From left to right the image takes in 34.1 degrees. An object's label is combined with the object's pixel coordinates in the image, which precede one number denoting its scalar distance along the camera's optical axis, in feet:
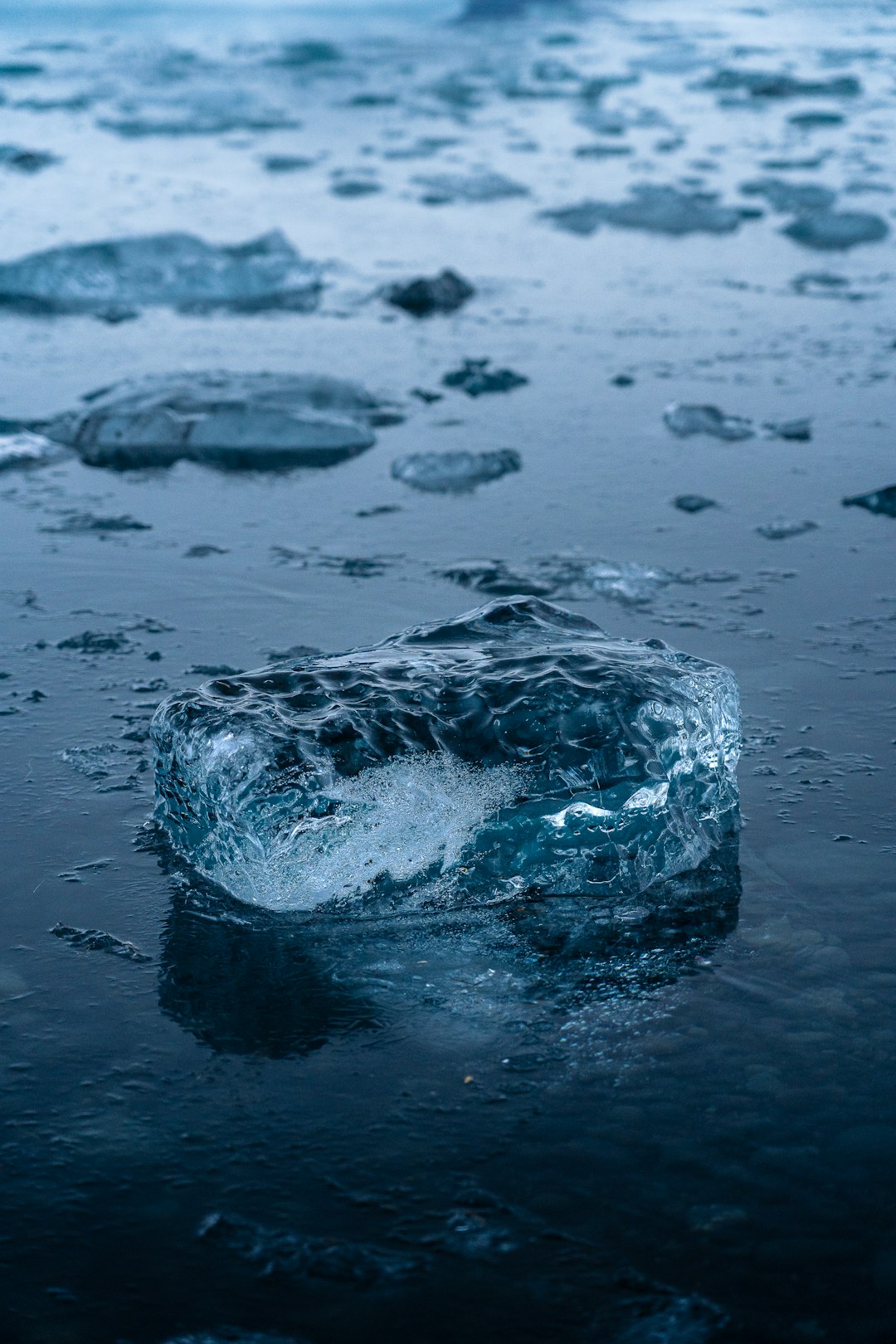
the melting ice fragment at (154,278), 26.66
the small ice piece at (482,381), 20.48
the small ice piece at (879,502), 15.94
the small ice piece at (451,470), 17.07
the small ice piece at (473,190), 36.29
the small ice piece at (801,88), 58.34
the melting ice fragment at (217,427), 18.06
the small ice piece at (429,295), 25.17
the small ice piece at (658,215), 32.19
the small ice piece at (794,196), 34.50
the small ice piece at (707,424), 18.49
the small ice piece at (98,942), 8.61
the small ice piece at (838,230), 30.81
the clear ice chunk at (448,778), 8.96
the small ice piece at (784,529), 15.24
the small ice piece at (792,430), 18.24
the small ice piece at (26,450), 17.65
